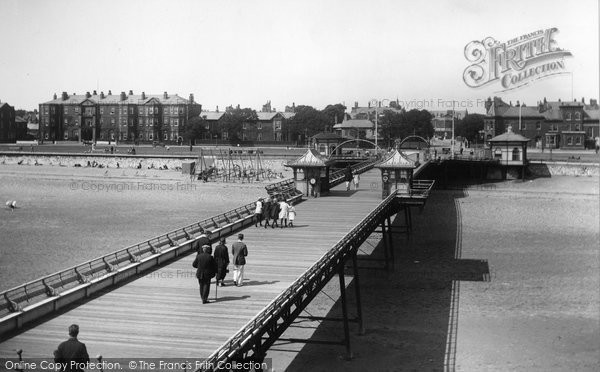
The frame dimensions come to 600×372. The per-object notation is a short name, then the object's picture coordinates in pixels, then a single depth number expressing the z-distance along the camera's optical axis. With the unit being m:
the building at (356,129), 128.50
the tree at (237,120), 126.96
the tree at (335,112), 137.07
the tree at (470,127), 137.49
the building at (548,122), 117.02
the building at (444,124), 167.38
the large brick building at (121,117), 128.25
